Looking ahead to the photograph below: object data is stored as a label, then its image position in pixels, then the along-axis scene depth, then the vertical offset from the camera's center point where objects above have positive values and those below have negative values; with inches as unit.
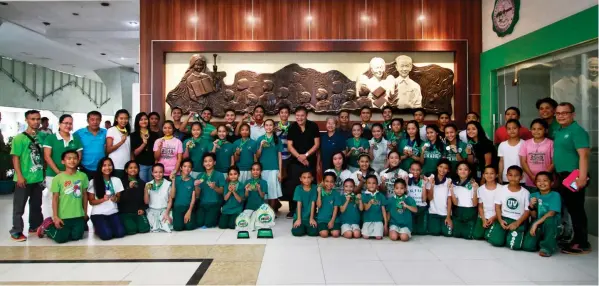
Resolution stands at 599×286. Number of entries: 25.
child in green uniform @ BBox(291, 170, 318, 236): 176.7 -27.1
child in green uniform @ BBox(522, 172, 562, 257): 150.7 -27.3
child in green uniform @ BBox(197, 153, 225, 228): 195.0 -22.8
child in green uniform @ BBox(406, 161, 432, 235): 181.8 -21.2
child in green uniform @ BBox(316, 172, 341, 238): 175.9 -26.5
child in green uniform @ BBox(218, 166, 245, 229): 193.9 -25.9
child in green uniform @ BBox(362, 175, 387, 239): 175.0 -26.5
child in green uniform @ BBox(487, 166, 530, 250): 158.1 -26.0
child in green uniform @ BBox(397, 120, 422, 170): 194.7 -0.8
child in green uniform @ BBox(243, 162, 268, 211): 196.5 -20.9
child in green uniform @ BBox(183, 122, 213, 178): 206.4 -1.6
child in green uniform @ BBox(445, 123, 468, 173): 187.3 -1.7
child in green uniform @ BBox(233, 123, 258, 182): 209.0 -4.1
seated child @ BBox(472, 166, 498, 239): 169.6 -23.8
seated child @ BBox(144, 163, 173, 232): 187.9 -24.1
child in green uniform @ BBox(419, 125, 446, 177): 191.5 -3.5
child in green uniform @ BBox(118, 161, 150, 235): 183.5 -25.1
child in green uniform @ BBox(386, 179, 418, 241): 171.8 -27.6
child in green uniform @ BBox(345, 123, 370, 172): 201.5 -1.3
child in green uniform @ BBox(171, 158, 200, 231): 189.3 -23.9
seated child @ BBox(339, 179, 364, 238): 177.2 -26.6
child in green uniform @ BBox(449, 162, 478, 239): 174.2 -23.7
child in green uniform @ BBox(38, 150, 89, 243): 168.7 -23.7
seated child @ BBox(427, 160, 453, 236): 179.5 -24.9
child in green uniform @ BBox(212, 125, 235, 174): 208.5 -3.6
